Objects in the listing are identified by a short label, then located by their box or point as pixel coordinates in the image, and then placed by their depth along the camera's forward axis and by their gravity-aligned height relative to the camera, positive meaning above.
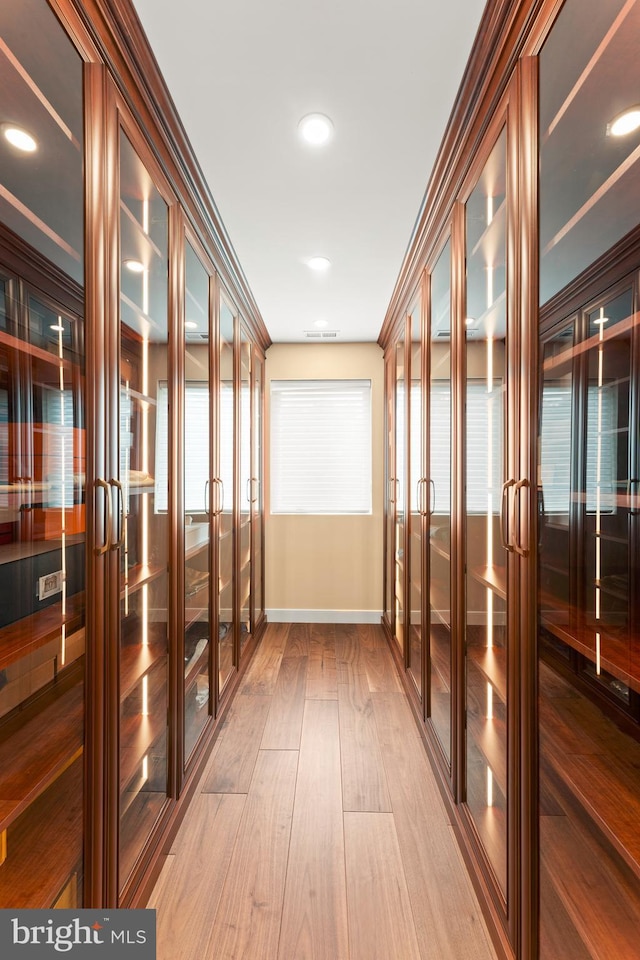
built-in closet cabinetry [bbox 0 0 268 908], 0.99 +0.03
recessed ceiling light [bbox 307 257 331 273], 2.87 +1.24
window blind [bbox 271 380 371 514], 4.66 +0.30
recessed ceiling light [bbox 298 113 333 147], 1.74 +1.23
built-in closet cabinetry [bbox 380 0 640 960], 0.89 +0.01
